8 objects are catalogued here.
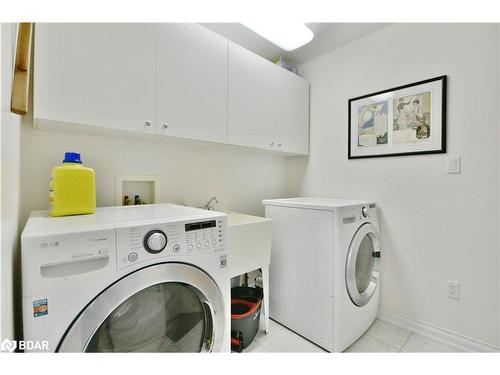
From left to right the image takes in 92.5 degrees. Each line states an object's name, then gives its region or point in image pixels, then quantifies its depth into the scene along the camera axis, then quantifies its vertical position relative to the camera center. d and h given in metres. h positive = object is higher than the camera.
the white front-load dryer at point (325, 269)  1.49 -0.58
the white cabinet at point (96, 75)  1.04 +0.52
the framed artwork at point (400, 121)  1.62 +0.48
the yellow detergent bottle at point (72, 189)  1.01 -0.02
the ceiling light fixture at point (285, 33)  1.53 +1.02
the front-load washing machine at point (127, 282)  0.69 -0.33
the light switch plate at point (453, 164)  1.55 +0.14
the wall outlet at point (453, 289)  1.57 -0.69
